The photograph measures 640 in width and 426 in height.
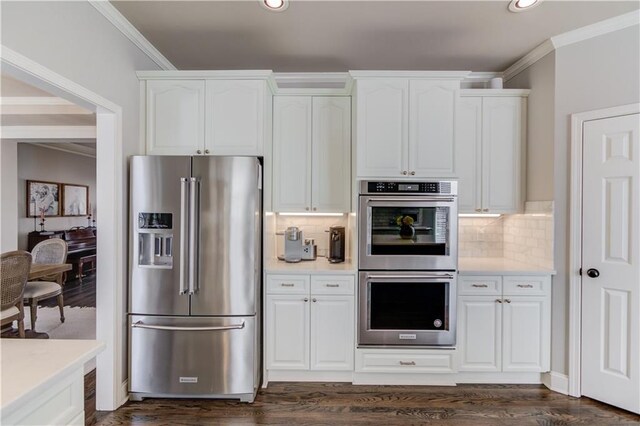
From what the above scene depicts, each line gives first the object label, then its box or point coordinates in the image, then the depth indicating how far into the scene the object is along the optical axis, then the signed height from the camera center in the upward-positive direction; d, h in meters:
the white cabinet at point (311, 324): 2.70 -0.91
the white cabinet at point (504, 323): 2.71 -0.90
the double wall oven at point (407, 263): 2.65 -0.41
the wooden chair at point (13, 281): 3.17 -0.71
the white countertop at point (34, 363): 0.92 -0.51
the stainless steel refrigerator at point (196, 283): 2.46 -0.54
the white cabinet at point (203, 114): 2.69 +0.77
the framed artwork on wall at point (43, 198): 5.93 +0.18
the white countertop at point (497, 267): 2.69 -0.47
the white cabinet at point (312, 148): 3.02 +0.56
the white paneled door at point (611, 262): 2.36 -0.36
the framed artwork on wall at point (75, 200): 6.71 +0.19
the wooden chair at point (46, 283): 3.94 -0.93
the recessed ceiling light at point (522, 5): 2.20 +1.38
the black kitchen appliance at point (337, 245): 3.12 -0.32
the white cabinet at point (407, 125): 2.70 +0.70
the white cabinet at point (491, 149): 2.99 +0.56
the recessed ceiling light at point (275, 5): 2.23 +1.39
